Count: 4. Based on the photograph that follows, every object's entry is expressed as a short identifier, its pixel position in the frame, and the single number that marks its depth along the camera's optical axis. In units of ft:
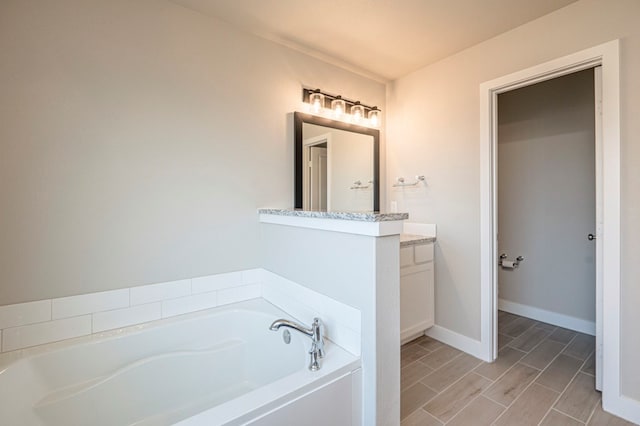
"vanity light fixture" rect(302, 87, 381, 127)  7.89
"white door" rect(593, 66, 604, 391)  5.81
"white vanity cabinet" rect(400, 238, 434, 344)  7.75
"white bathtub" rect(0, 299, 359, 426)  4.00
